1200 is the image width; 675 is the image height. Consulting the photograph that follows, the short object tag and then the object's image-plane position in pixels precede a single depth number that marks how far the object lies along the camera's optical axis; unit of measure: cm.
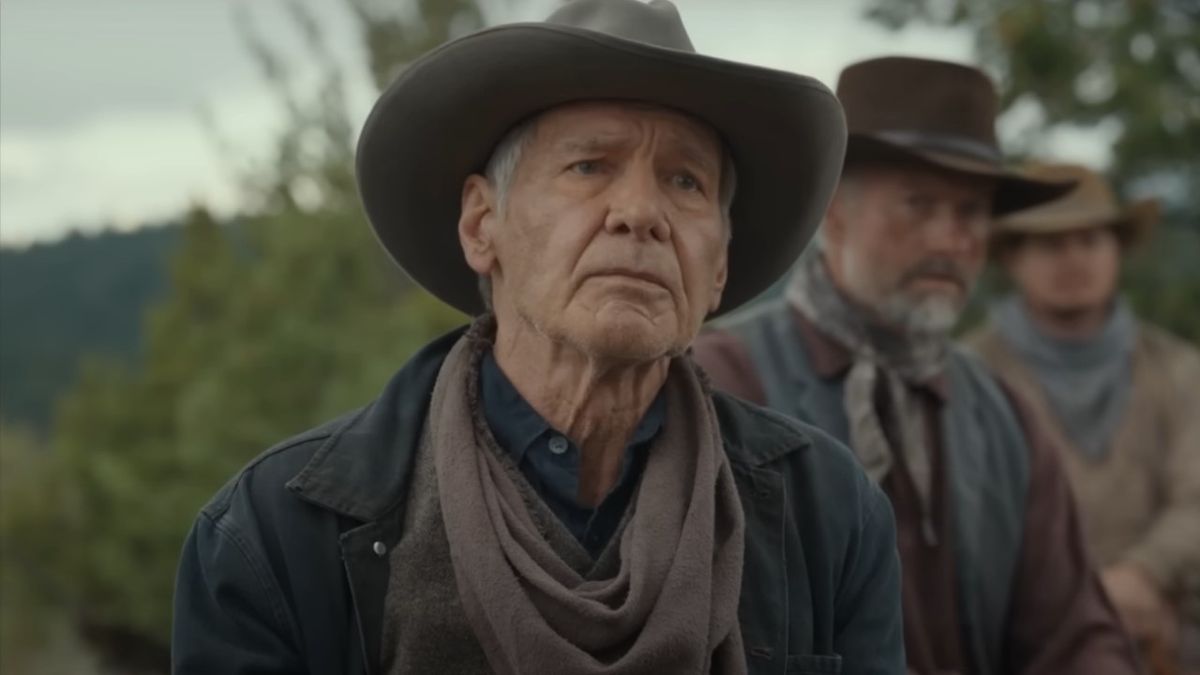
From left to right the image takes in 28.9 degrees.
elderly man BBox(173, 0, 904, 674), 342
